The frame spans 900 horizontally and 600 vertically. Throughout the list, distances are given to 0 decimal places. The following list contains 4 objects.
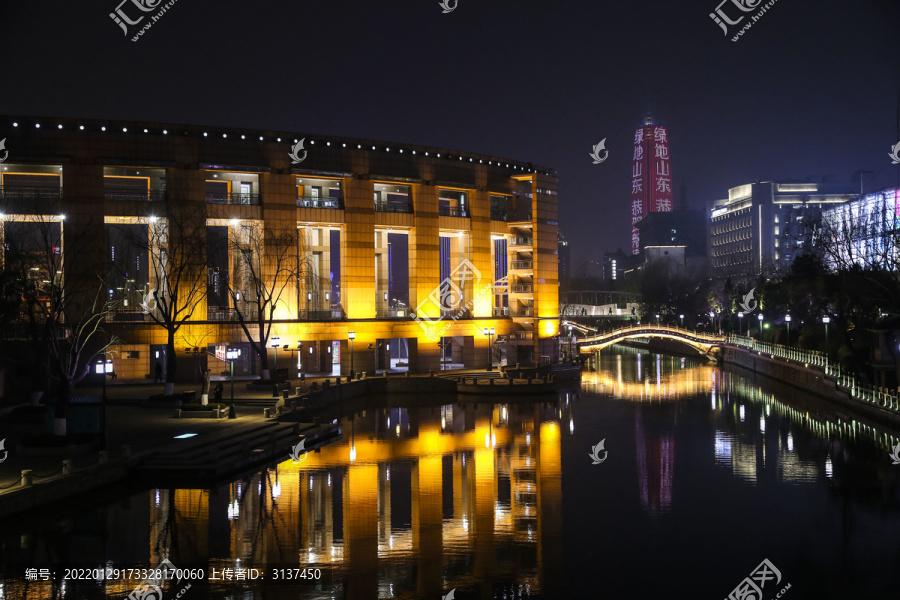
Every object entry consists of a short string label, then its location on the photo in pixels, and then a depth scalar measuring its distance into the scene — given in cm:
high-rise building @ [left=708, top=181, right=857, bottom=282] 16262
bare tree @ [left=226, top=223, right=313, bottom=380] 5069
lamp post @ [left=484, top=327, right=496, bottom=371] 5952
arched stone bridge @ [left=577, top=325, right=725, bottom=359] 8325
